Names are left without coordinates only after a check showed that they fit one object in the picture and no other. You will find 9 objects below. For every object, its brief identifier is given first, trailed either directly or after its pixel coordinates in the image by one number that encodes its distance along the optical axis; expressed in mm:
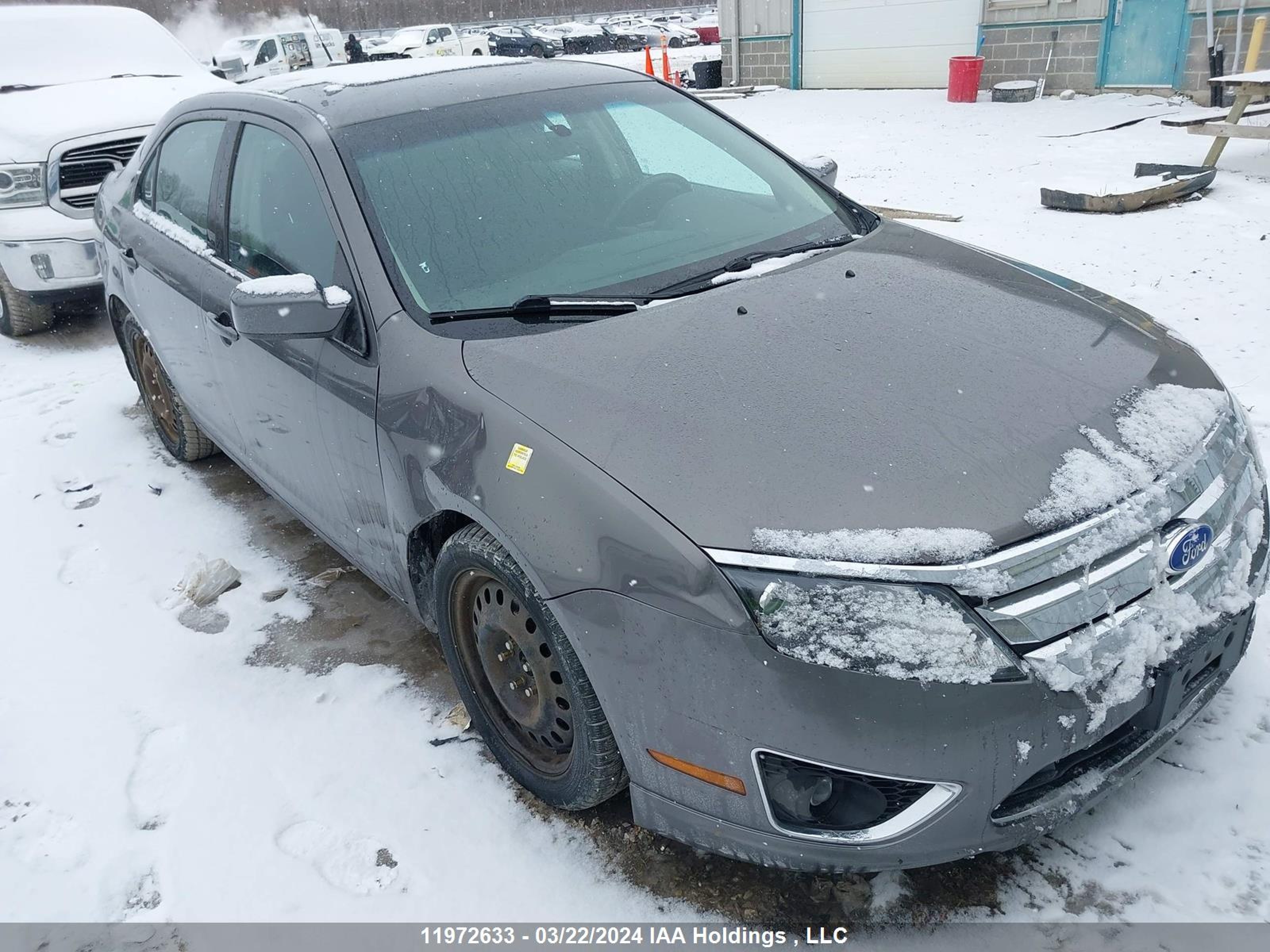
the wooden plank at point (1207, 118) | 8516
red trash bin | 13289
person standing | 25438
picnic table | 7305
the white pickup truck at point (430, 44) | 32625
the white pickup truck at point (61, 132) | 5941
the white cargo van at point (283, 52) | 24359
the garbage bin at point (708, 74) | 17984
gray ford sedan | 1712
